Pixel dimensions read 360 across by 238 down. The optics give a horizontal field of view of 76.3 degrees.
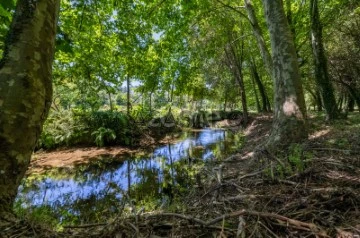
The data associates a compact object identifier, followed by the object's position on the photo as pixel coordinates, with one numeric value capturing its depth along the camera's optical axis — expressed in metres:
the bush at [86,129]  10.34
